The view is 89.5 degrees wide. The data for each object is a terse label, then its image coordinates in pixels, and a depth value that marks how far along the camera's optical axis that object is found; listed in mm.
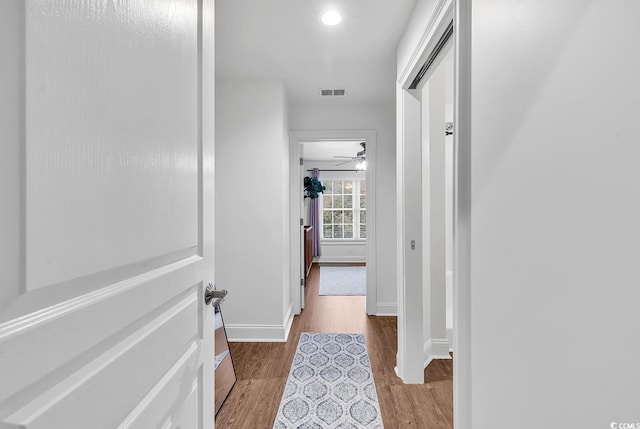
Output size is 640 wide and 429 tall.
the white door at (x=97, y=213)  368
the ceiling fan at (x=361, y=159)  5516
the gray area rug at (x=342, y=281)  4914
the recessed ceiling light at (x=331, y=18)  2012
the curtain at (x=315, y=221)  7476
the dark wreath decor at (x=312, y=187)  6855
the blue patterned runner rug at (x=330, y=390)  1844
